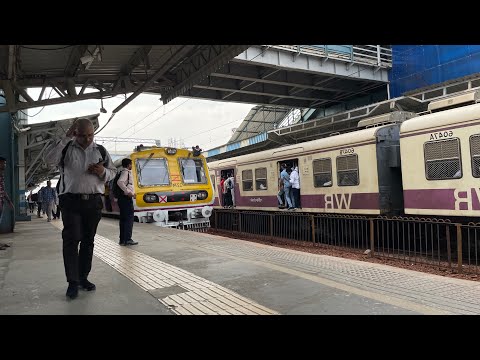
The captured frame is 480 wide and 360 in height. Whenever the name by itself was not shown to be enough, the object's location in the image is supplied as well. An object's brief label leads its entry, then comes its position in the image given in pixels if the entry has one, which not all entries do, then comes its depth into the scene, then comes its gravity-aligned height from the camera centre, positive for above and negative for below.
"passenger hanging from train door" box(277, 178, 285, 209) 13.80 -0.05
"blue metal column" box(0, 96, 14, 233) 11.09 +1.31
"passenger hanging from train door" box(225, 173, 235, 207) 17.38 +0.33
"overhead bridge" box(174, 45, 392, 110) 20.07 +6.33
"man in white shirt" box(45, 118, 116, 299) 3.89 +0.15
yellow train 11.48 +0.30
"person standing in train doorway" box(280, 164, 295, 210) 13.38 +0.20
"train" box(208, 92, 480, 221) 8.37 +0.56
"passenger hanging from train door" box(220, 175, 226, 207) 17.88 +0.22
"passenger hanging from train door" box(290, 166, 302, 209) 13.09 +0.21
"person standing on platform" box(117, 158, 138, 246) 7.49 -0.08
